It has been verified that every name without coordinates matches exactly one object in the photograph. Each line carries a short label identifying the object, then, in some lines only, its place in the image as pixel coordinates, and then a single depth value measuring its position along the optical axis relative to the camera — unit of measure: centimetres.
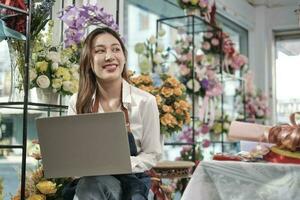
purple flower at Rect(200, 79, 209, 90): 353
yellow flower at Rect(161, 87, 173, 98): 257
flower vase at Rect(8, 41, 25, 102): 198
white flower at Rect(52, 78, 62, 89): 203
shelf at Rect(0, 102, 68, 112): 190
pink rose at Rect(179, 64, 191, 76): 345
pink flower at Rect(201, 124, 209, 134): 383
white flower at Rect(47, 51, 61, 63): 203
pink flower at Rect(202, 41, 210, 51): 397
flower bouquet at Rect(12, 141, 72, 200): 177
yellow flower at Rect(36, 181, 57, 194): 176
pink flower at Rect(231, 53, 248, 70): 439
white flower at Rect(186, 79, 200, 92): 344
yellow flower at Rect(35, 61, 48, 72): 200
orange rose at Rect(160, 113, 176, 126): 251
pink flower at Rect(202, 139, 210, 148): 397
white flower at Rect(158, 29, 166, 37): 340
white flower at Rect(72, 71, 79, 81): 211
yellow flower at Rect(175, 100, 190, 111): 260
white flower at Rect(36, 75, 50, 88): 199
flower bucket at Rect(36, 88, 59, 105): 204
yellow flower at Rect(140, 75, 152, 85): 254
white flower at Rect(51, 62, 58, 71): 203
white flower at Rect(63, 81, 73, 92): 204
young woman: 160
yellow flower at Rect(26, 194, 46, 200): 176
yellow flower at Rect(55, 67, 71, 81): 203
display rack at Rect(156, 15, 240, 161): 345
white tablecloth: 115
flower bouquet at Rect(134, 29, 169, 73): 316
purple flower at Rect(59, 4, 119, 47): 210
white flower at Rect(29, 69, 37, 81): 198
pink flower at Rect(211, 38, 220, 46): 400
